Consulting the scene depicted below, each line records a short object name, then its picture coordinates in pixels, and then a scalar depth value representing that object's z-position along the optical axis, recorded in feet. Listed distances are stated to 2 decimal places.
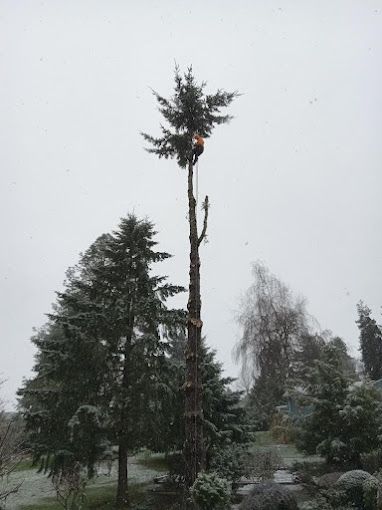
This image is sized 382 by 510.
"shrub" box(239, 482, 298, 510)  35.83
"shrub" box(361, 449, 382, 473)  46.03
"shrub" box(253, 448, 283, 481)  53.52
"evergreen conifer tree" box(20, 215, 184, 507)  44.57
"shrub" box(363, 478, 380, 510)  34.01
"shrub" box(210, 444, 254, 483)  49.85
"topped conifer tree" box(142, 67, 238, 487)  35.73
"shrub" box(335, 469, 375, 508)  35.94
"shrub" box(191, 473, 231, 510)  28.32
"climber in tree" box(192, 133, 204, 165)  41.93
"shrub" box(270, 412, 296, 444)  84.74
